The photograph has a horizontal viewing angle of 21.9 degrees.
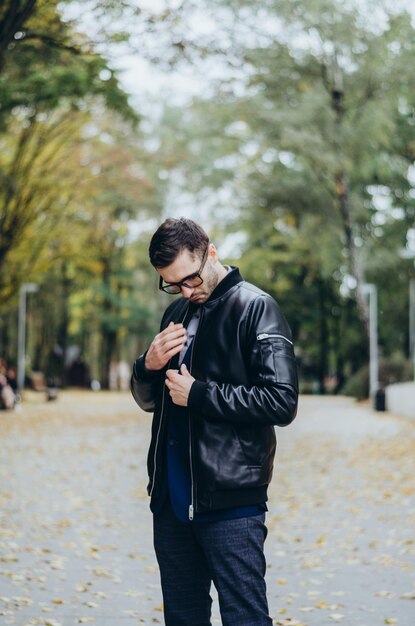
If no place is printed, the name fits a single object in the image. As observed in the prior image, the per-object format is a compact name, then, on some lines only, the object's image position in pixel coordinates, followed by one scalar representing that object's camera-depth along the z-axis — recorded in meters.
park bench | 39.44
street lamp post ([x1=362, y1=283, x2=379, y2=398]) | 35.53
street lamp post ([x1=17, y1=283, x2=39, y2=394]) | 40.75
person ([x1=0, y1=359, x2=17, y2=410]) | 30.58
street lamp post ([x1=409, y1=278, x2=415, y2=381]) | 47.42
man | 3.38
